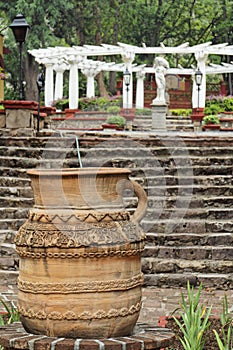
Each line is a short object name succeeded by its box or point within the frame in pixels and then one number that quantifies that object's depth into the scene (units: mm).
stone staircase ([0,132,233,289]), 10562
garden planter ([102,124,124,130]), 23484
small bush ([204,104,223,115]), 32906
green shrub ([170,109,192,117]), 35625
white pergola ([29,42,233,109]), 34094
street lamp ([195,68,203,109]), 29094
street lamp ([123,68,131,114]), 30000
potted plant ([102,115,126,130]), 25031
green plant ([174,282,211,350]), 5949
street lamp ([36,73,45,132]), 17297
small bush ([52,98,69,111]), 36188
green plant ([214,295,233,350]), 6717
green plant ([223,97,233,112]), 35438
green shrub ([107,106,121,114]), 32500
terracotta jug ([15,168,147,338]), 5383
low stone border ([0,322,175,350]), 5223
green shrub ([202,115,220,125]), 27667
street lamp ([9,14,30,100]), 15266
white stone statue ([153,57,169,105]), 26297
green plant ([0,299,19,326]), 6334
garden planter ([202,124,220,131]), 25281
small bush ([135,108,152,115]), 33375
